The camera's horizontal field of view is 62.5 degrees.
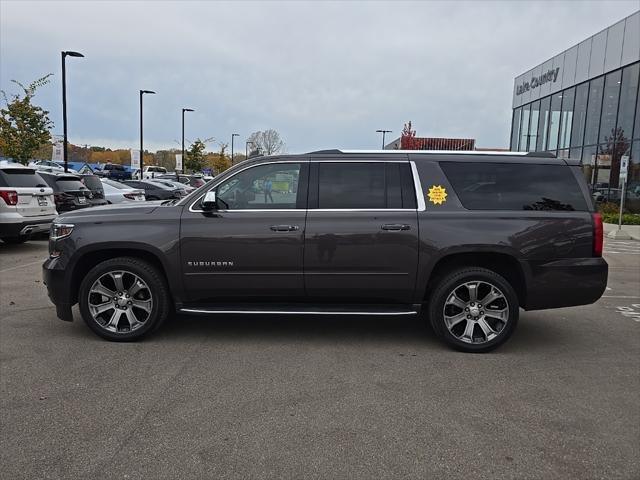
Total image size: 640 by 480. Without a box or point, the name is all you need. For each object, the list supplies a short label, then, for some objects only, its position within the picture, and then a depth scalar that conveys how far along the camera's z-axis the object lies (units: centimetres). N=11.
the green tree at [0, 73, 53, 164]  2192
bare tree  7256
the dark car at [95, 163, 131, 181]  4591
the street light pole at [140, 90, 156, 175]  3550
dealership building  2133
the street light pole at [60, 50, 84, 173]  2266
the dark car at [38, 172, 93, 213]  1277
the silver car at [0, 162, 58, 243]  1003
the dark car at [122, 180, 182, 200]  2294
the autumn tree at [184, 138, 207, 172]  5616
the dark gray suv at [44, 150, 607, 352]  479
